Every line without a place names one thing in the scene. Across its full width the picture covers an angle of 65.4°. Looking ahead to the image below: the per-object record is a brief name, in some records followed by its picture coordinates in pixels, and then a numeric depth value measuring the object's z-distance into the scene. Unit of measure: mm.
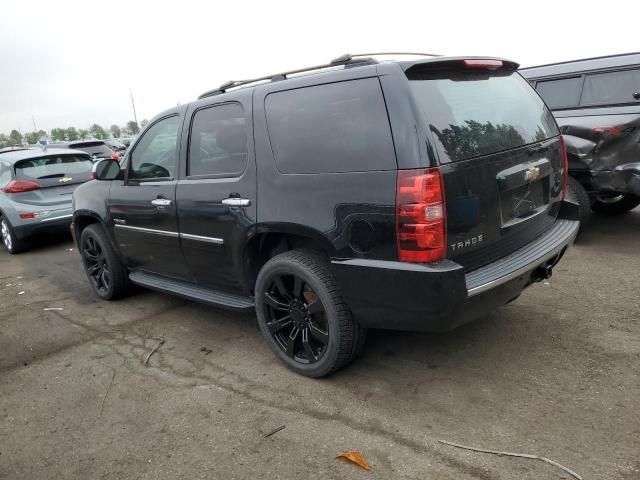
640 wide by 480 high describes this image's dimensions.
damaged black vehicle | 5266
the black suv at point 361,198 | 2537
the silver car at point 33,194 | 7398
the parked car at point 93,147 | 14695
